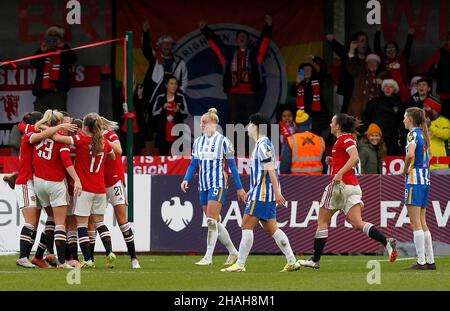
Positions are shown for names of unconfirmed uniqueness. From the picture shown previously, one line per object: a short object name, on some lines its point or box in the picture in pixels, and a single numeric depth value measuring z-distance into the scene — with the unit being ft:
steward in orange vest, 69.41
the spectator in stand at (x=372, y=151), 73.00
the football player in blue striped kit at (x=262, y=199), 53.57
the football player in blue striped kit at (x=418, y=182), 54.85
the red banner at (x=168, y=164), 73.72
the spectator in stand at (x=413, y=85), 82.23
